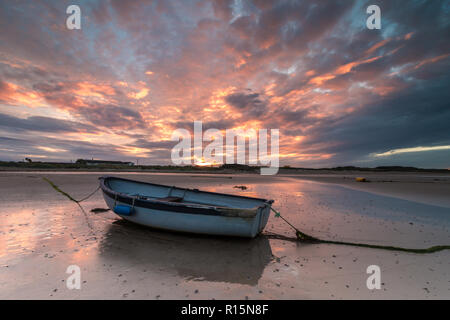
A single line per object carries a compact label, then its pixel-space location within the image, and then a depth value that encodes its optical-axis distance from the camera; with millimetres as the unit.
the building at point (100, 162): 101794
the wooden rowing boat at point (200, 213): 6301
